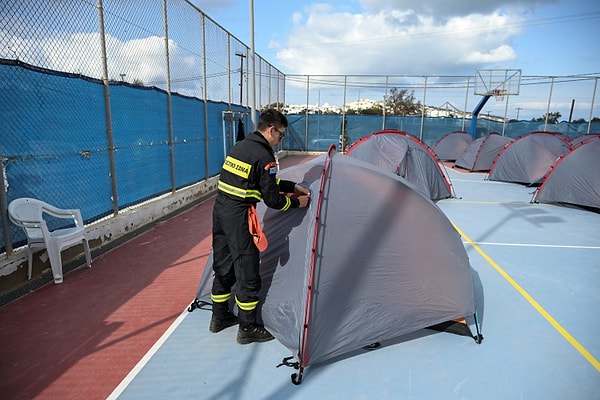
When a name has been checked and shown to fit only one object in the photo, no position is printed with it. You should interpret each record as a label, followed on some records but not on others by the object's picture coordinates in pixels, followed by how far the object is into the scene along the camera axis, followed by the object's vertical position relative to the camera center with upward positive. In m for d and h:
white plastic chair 4.27 -1.32
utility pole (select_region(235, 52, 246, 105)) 12.92 +2.33
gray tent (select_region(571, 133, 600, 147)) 14.50 -0.09
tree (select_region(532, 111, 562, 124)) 22.35 +1.13
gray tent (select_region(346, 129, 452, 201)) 8.80 -0.62
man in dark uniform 3.12 -0.65
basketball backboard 20.89 +3.04
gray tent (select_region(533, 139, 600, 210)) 8.55 -1.01
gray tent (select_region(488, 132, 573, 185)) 12.03 -0.73
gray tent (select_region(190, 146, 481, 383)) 3.07 -1.21
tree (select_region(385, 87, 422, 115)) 40.44 +3.06
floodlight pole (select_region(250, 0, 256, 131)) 10.66 +2.34
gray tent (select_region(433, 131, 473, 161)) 18.55 -0.58
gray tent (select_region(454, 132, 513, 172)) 15.28 -0.71
